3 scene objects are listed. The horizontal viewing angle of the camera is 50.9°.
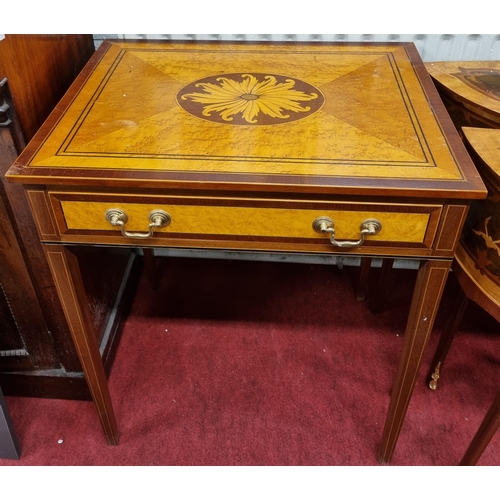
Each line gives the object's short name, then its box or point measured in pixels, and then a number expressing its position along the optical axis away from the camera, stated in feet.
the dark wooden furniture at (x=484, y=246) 3.01
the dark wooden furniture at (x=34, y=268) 3.06
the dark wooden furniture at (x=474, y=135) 3.10
